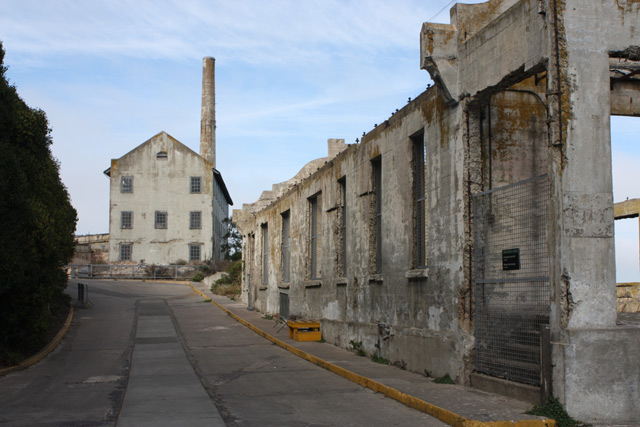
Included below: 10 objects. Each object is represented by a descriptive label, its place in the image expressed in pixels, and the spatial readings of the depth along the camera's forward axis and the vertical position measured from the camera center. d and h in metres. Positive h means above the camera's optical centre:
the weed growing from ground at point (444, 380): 10.36 -1.93
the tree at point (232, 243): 54.31 +1.49
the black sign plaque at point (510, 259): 8.91 +0.02
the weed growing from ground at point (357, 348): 14.60 -2.04
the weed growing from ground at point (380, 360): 13.16 -2.06
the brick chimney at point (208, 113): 57.44 +13.32
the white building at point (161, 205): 50.47 +4.44
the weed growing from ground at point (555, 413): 7.50 -1.82
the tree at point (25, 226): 13.06 +0.76
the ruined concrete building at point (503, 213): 7.92 +0.76
